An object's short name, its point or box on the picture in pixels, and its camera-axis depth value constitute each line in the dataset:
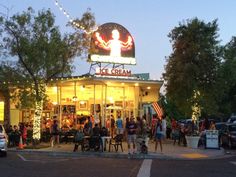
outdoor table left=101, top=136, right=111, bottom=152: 27.80
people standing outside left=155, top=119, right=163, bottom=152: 27.03
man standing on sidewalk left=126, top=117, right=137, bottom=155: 26.54
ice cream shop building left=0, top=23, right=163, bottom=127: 36.66
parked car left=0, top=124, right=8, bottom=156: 24.42
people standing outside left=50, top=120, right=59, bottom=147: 31.98
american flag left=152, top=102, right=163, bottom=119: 38.45
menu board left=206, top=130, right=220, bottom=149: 30.06
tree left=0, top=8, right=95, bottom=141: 30.95
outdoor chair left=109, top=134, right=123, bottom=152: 28.15
